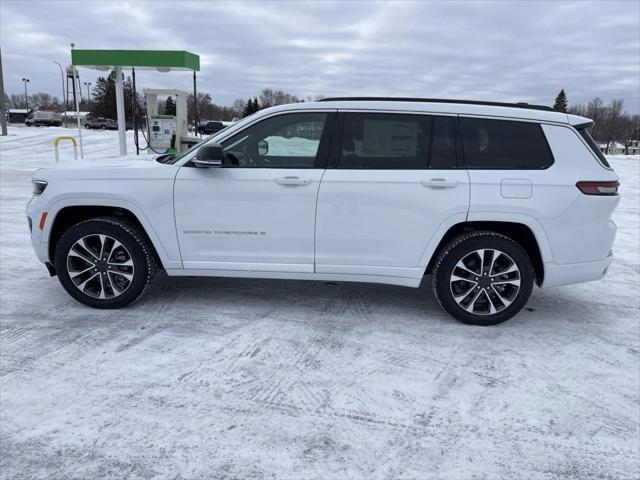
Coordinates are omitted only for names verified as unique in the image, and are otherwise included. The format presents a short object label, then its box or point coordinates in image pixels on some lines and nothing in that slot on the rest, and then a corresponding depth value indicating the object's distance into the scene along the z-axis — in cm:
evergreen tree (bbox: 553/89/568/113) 8209
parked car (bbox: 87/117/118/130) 6431
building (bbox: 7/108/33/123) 9048
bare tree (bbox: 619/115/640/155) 7750
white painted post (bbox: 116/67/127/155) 1363
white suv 431
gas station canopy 1305
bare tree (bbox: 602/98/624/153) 7688
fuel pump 1530
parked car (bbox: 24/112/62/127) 6814
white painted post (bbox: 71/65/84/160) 1335
